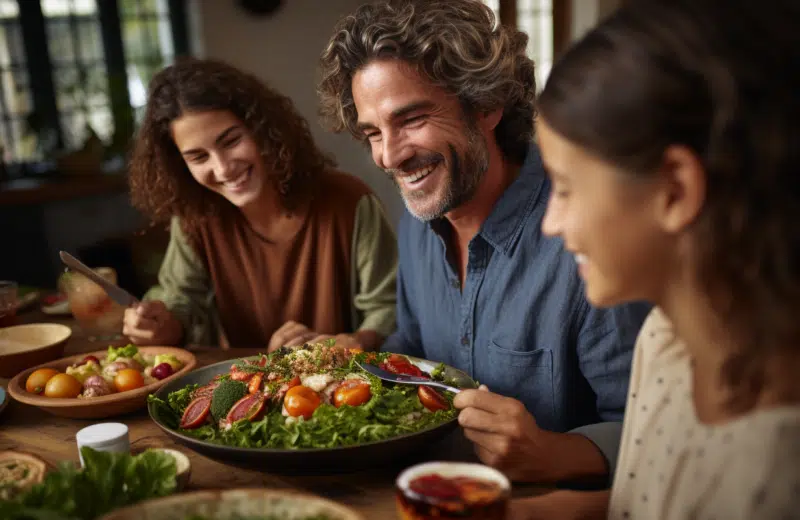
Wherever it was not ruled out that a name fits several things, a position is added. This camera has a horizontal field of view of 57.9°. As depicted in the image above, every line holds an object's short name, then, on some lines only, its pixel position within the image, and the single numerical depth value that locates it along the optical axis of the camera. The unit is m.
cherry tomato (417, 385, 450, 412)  1.27
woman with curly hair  2.25
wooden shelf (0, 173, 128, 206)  4.40
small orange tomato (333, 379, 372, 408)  1.26
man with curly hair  1.52
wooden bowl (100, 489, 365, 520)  0.79
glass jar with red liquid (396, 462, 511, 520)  0.75
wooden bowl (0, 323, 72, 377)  1.70
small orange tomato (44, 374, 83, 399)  1.47
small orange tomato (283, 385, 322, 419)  1.22
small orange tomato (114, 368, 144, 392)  1.48
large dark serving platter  1.09
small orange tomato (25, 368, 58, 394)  1.51
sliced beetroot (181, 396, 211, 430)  1.26
